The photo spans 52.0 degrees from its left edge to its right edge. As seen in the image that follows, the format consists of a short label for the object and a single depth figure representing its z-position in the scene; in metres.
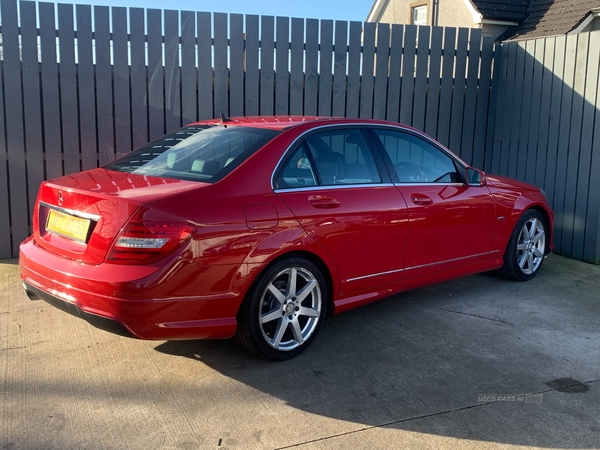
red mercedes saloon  3.47
